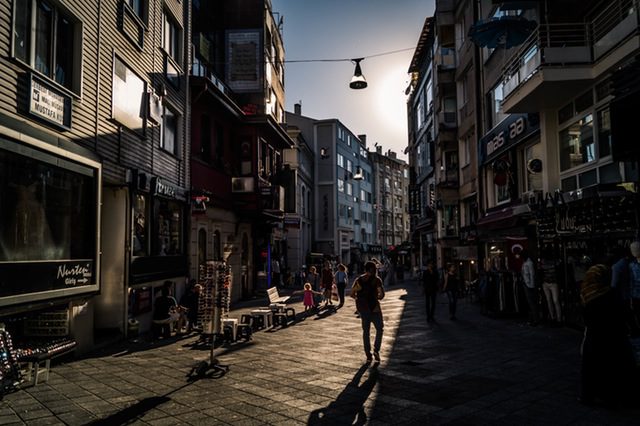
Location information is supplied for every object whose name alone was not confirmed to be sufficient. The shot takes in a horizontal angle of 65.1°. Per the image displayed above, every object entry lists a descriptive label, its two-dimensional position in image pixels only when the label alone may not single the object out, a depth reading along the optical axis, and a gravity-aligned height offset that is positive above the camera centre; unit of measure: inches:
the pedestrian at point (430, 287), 590.6 -45.6
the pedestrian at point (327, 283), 758.5 -49.5
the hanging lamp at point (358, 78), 689.6 +235.5
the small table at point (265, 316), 544.4 -70.8
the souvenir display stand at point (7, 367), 271.3 -61.4
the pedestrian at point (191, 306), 513.0 -55.2
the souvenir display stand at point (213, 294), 348.8 -29.9
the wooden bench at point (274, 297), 608.6 -57.0
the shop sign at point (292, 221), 1227.3 +73.6
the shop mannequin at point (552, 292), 502.9 -45.0
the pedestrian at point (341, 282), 783.6 -49.7
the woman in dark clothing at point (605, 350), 240.4 -50.3
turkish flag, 571.8 -4.0
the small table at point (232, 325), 456.1 -66.5
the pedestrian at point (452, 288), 607.8 -47.7
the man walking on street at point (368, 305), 362.3 -40.1
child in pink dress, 697.0 -64.6
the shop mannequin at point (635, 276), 357.7 -21.5
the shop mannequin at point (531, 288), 514.6 -41.9
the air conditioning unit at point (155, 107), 554.7 +165.6
